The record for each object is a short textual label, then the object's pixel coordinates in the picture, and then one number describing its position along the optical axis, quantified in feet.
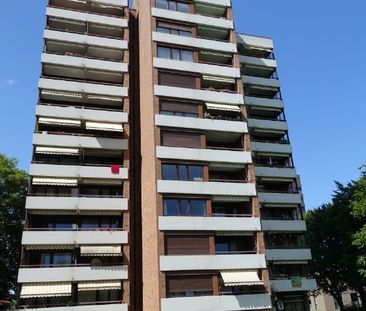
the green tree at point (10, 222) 125.90
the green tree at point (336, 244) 133.59
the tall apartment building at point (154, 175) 95.71
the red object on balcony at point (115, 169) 109.91
